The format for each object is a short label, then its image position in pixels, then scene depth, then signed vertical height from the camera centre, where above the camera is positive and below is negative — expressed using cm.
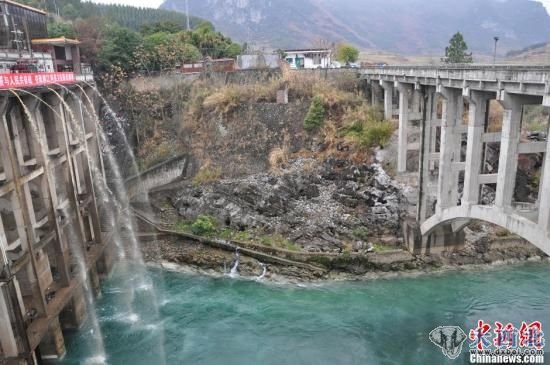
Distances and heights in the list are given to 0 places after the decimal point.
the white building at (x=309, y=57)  5259 +104
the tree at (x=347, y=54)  5444 +125
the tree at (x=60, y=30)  3890 +441
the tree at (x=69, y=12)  6150 +960
